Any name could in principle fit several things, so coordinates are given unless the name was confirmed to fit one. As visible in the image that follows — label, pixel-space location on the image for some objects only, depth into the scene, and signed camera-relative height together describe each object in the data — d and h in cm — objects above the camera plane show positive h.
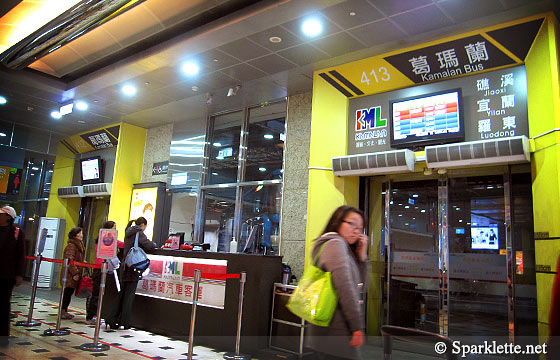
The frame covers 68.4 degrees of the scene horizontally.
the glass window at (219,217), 823 +62
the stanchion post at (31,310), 567 -103
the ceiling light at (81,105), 843 +275
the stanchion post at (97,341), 473 -115
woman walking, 207 -17
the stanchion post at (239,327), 472 -88
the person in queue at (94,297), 637 -88
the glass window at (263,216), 719 +63
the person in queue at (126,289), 595 -68
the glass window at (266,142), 768 +206
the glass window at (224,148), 849 +207
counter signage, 541 -50
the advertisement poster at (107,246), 554 -7
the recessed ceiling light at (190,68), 643 +278
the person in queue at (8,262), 451 -30
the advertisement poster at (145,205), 923 +86
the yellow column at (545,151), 423 +123
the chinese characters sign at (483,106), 489 +197
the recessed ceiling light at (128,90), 750 +278
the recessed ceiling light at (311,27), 507 +280
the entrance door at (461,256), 511 +10
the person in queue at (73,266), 647 -44
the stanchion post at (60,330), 525 -117
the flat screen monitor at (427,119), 521 +184
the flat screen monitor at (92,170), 1034 +176
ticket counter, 505 -81
